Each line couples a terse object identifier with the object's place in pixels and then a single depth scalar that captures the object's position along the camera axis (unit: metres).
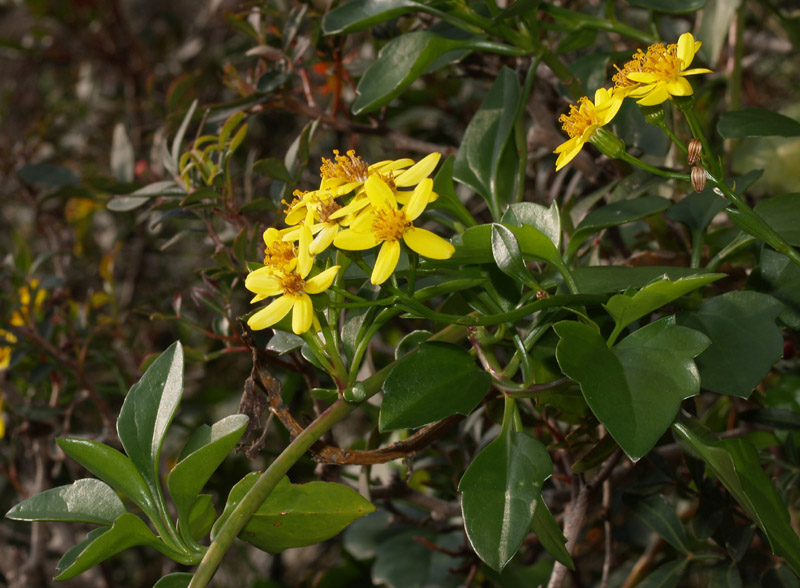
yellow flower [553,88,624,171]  0.38
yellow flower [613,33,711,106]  0.37
